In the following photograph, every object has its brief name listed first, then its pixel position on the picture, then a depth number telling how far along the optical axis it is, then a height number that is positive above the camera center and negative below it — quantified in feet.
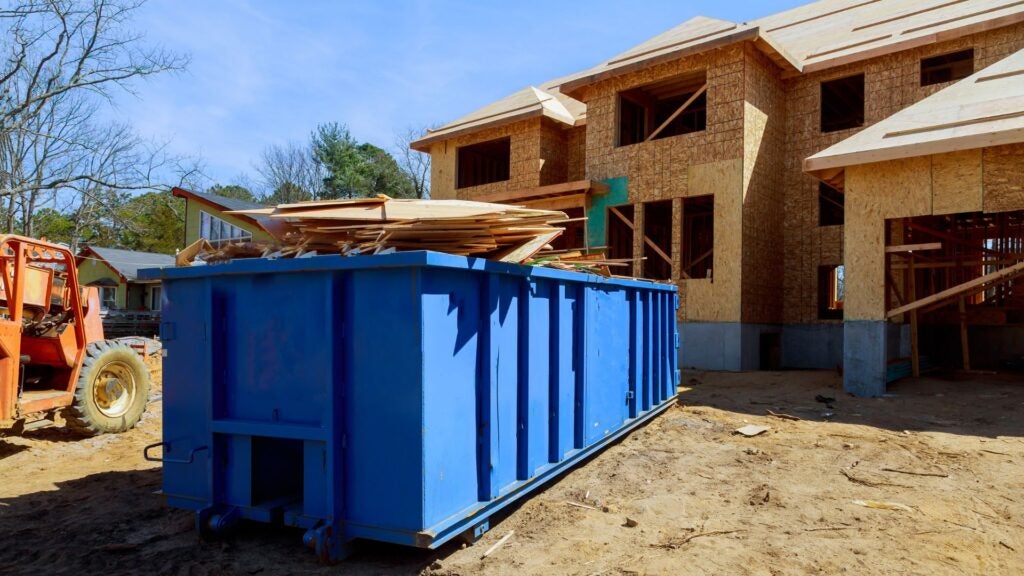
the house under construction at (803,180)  36.91 +9.16
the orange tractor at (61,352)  23.33 -2.38
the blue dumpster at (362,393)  12.07 -2.13
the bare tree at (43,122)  63.16 +19.60
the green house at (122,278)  104.94 +3.21
